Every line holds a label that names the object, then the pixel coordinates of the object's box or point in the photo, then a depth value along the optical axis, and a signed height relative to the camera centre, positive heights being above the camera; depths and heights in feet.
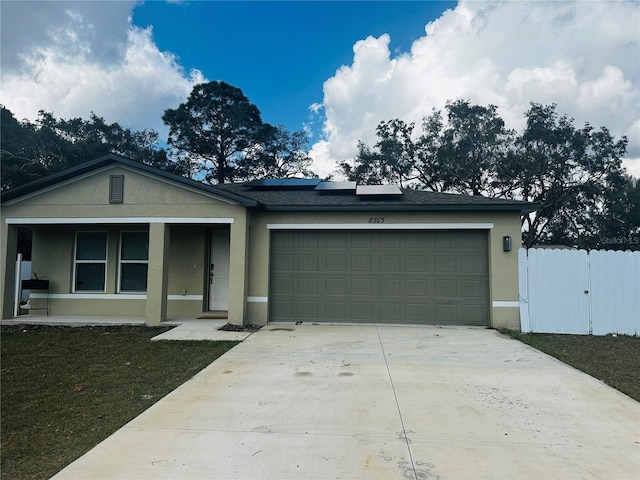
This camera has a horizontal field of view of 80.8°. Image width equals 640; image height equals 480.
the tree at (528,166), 78.18 +22.33
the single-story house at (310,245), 29.30 +1.60
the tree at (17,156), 78.79 +22.51
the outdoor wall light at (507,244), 28.96 +1.69
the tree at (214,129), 106.22 +38.61
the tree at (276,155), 103.45 +30.17
